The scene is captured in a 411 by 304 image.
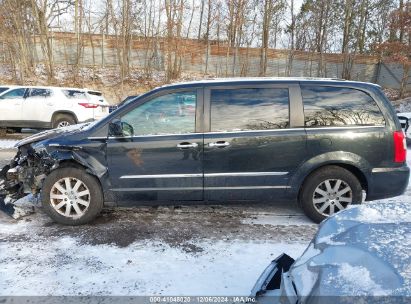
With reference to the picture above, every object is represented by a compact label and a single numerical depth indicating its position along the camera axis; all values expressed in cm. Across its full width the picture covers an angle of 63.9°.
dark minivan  405
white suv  1122
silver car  147
